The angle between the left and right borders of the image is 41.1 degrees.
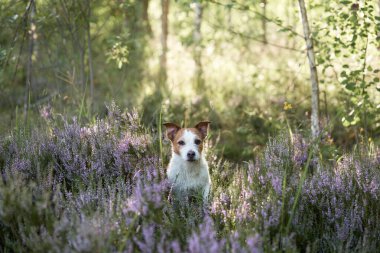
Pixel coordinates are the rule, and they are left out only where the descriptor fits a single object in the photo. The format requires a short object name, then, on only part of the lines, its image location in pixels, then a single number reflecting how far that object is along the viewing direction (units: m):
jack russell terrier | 4.36
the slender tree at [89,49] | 6.69
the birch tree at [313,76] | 5.51
